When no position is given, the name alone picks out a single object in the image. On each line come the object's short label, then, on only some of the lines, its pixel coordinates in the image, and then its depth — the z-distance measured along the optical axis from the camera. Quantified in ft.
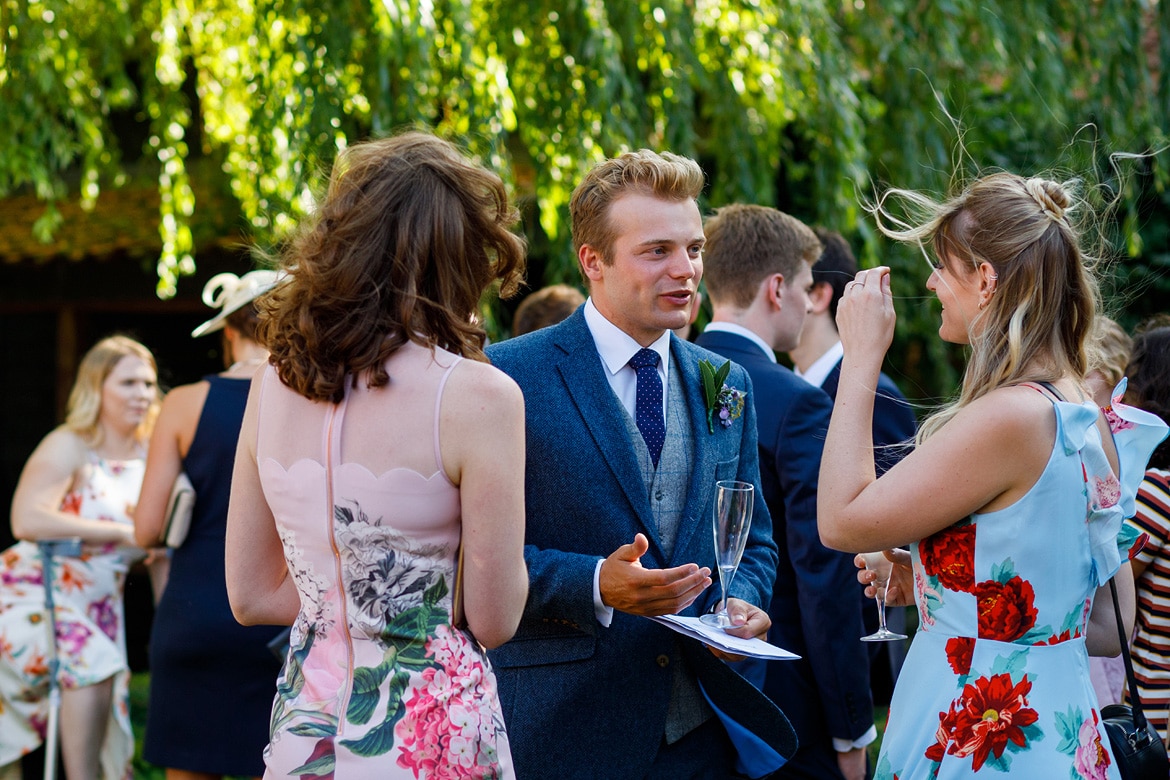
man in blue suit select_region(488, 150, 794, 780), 8.86
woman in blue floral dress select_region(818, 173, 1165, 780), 7.40
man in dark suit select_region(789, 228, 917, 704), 13.21
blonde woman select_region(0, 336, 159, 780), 17.39
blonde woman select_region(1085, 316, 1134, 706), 12.62
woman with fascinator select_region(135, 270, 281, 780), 14.53
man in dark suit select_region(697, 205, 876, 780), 11.62
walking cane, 16.96
